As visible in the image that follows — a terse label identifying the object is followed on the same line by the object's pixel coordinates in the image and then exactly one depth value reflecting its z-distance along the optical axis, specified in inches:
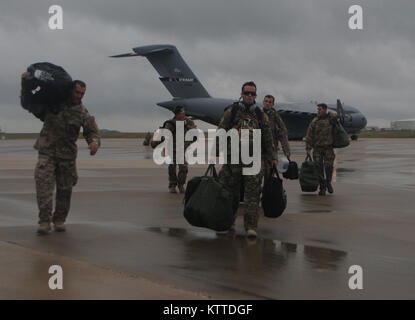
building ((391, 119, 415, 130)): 6978.4
